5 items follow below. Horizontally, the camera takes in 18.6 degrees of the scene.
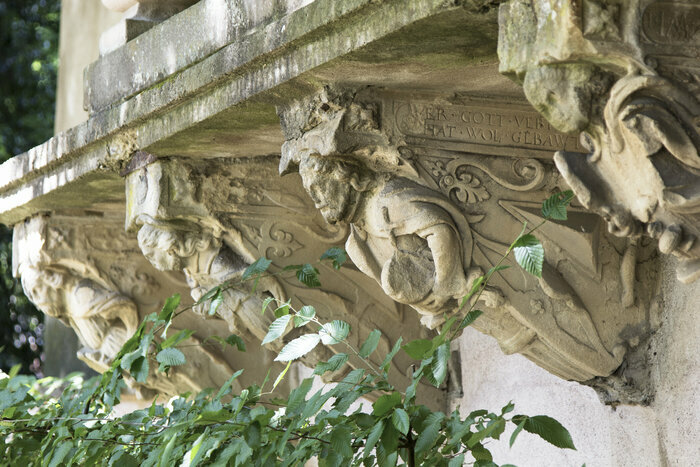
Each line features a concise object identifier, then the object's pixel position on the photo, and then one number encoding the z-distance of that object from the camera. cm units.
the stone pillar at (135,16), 716
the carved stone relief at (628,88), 398
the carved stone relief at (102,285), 876
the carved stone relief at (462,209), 553
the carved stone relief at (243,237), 701
